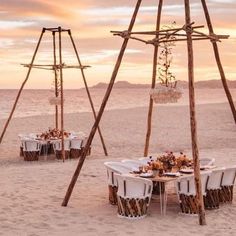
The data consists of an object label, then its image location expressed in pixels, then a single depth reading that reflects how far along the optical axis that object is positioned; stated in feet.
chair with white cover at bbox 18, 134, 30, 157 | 56.70
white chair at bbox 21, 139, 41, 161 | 56.39
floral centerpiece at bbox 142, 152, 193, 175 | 32.63
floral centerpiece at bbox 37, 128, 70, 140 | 58.29
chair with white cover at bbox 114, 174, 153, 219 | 30.50
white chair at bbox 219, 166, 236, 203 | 34.19
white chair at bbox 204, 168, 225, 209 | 32.93
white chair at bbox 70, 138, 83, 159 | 57.57
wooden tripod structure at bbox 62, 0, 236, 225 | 29.76
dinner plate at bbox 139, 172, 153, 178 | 31.60
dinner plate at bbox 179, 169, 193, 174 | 32.40
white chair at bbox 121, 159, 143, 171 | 35.88
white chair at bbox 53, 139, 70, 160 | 56.65
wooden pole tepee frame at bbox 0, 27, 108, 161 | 54.65
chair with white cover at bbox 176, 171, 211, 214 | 31.42
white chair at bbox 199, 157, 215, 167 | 37.19
